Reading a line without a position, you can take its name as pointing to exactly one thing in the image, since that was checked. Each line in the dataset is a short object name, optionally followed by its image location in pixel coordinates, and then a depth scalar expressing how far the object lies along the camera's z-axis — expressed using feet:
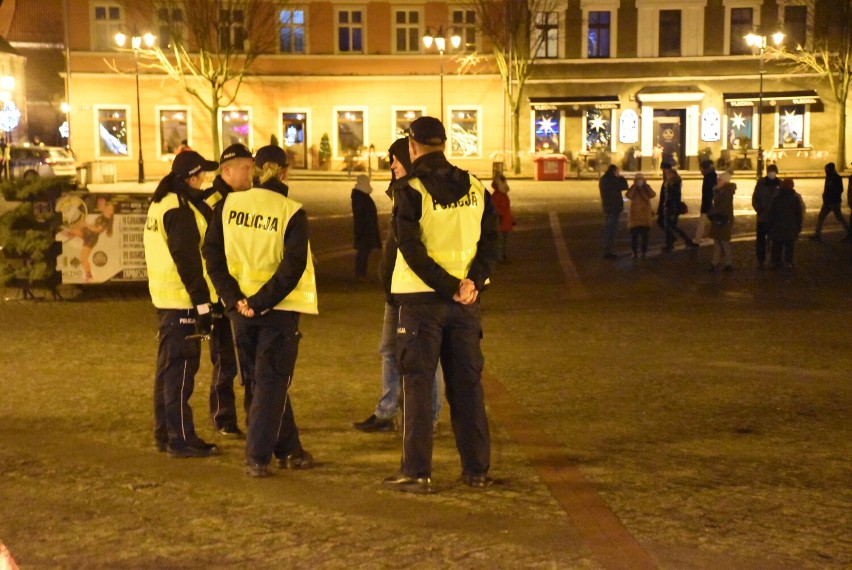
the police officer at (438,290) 20.93
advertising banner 49.42
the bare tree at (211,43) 157.17
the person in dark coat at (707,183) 66.08
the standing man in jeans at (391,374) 24.63
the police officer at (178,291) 23.48
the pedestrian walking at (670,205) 68.39
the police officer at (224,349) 24.20
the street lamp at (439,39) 155.75
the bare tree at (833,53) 158.40
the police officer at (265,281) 21.65
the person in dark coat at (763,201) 60.70
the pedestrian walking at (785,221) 59.16
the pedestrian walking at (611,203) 65.98
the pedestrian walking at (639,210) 64.90
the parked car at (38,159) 142.31
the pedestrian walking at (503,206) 64.13
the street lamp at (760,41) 151.53
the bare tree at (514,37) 160.45
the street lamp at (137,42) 149.59
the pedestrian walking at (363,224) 54.95
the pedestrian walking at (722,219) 58.13
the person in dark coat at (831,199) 73.77
